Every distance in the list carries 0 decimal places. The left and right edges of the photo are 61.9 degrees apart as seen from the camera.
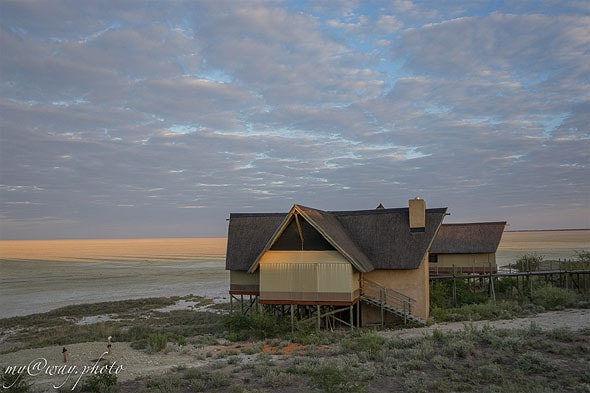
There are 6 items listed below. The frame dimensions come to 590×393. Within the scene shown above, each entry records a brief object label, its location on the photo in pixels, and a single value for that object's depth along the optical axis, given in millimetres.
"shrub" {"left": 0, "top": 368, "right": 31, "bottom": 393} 13406
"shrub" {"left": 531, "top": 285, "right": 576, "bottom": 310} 28562
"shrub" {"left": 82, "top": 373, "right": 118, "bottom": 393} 14041
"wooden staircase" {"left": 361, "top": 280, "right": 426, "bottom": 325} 25703
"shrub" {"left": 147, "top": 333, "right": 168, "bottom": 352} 20609
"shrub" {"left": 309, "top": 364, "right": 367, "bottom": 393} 12672
